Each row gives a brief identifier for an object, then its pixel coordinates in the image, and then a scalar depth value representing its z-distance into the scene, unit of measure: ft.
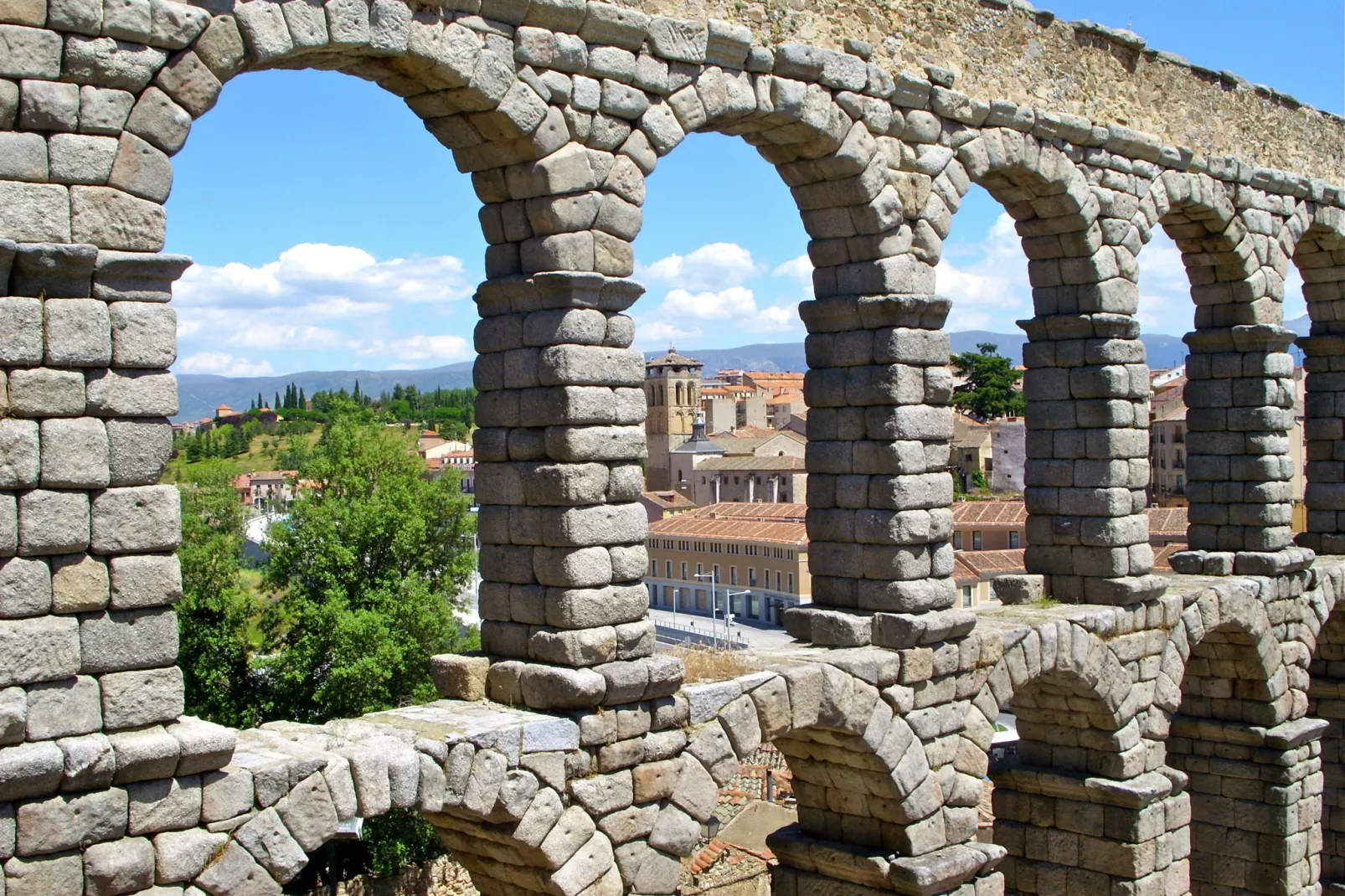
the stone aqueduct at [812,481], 23.29
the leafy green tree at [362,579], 82.89
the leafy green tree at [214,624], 85.56
